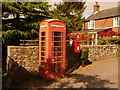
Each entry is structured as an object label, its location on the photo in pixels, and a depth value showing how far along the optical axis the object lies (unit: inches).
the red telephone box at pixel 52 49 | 262.8
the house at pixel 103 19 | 783.0
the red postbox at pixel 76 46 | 328.8
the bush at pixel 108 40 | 482.3
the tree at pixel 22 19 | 397.4
